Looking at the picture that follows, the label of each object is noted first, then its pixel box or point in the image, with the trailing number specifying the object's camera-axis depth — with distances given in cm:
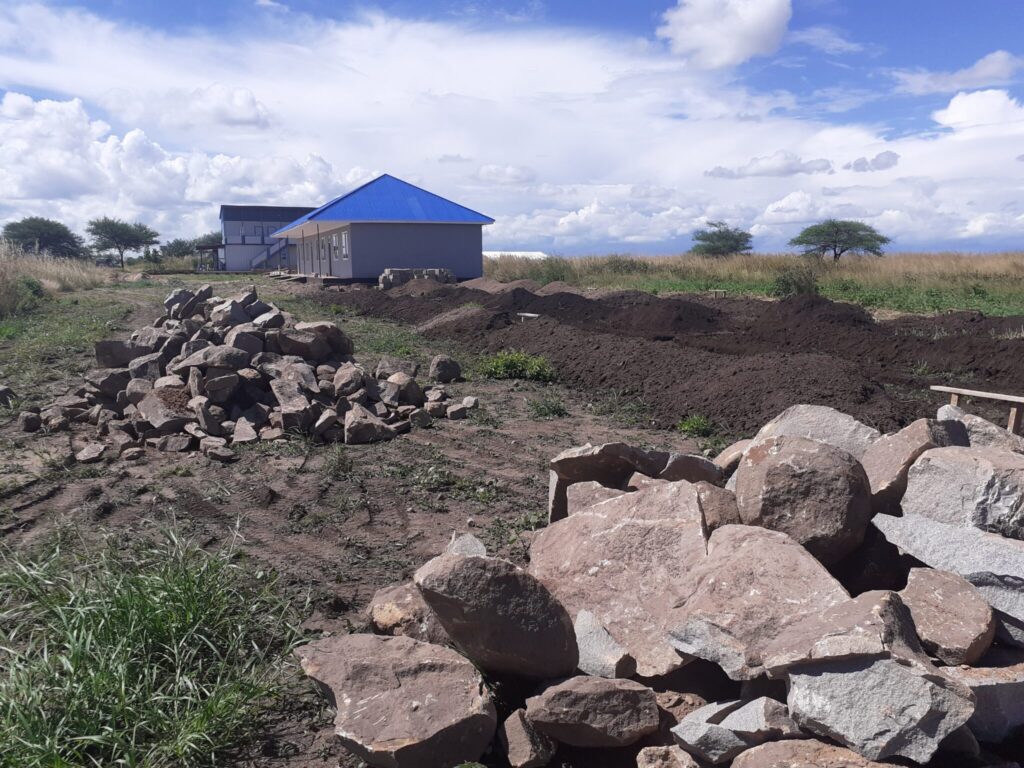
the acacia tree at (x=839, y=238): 4128
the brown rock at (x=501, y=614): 313
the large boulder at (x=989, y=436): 449
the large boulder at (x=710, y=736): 273
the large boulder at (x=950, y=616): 296
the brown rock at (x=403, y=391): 863
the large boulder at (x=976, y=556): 315
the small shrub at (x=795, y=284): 2100
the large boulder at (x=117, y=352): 947
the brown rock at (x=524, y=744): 301
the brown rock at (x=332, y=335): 959
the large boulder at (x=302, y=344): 922
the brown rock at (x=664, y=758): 286
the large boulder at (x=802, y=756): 251
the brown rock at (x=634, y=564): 349
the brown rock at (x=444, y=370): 1072
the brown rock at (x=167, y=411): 765
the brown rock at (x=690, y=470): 455
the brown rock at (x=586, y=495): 442
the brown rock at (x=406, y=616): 362
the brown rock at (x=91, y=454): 704
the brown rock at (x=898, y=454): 396
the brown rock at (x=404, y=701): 288
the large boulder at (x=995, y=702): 283
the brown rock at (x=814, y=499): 360
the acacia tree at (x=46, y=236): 6331
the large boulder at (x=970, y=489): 352
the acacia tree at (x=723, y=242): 4956
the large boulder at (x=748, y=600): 295
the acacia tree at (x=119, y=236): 7038
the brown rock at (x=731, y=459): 486
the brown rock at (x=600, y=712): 298
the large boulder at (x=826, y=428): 462
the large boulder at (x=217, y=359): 834
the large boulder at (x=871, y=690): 246
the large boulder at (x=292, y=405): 775
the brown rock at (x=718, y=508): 392
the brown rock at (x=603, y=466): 461
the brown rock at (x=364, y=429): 770
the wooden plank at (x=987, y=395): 731
